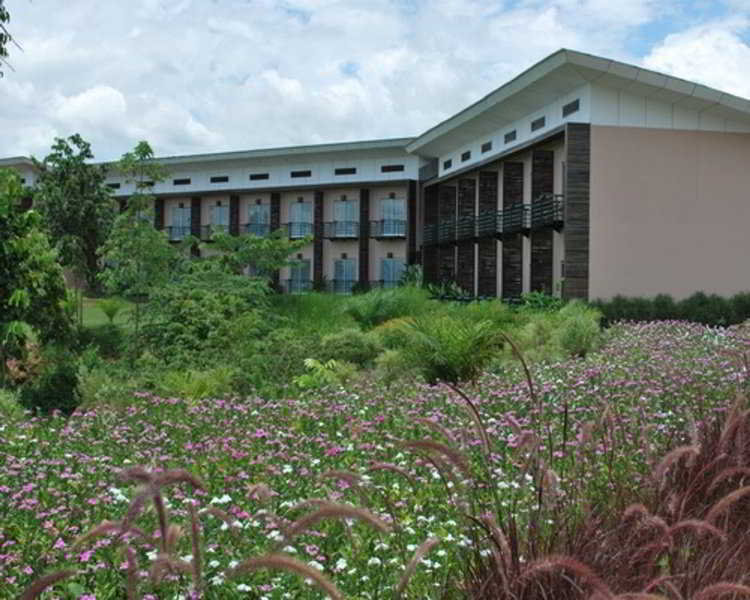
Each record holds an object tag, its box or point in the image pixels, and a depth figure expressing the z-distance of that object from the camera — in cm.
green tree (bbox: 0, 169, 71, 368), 1441
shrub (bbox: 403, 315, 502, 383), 1345
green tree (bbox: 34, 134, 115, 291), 3075
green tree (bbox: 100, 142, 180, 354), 2164
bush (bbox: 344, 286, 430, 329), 2375
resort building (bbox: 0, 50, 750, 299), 2531
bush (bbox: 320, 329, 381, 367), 1617
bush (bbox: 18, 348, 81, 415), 1552
